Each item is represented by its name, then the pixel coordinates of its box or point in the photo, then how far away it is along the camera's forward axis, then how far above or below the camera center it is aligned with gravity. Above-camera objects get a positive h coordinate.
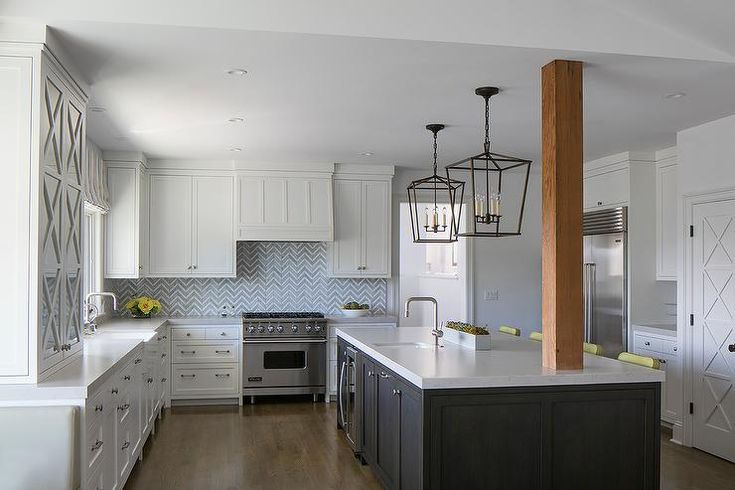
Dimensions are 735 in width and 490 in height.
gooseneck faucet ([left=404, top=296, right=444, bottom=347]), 4.52 -0.45
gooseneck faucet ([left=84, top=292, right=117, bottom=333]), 5.41 -0.51
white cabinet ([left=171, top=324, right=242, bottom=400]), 6.74 -1.03
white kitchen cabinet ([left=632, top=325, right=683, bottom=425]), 5.52 -0.85
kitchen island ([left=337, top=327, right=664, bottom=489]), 3.30 -0.82
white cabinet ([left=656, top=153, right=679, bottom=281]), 6.05 +0.33
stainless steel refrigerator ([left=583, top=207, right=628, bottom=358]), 6.38 -0.22
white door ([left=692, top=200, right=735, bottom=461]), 4.90 -0.52
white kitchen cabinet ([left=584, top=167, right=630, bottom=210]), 6.39 +0.64
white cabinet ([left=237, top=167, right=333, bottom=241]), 7.02 +0.49
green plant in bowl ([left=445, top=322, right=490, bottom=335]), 4.45 -0.48
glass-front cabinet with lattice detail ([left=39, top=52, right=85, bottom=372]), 3.18 +0.18
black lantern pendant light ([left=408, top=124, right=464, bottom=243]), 4.65 +0.61
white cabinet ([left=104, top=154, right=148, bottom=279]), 6.54 +0.34
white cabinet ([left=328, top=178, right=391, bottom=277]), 7.30 +0.27
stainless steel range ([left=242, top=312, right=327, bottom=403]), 6.85 -0.98
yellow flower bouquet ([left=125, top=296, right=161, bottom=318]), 6.81 -0.51
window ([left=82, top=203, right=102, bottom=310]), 6.36 +0.00
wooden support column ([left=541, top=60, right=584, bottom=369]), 3.54 +0.19
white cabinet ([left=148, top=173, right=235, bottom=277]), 6.97 +0.29
